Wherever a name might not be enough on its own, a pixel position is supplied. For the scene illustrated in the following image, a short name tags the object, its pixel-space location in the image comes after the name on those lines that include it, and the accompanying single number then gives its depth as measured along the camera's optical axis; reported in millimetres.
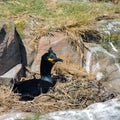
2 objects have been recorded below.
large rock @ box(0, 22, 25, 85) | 20628
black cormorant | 18937
